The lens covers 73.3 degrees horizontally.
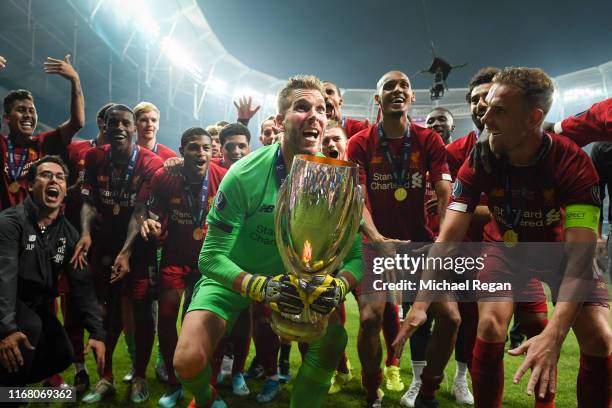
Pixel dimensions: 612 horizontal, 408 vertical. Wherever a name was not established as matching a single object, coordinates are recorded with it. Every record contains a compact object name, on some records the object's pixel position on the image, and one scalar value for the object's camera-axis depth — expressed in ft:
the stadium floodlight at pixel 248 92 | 65.16
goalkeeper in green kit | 5.87
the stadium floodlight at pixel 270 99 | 69.76
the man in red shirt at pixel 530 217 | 5.74
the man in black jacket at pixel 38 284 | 7.13
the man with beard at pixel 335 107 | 11.05
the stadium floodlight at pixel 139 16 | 39.96
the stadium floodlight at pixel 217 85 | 61.24
